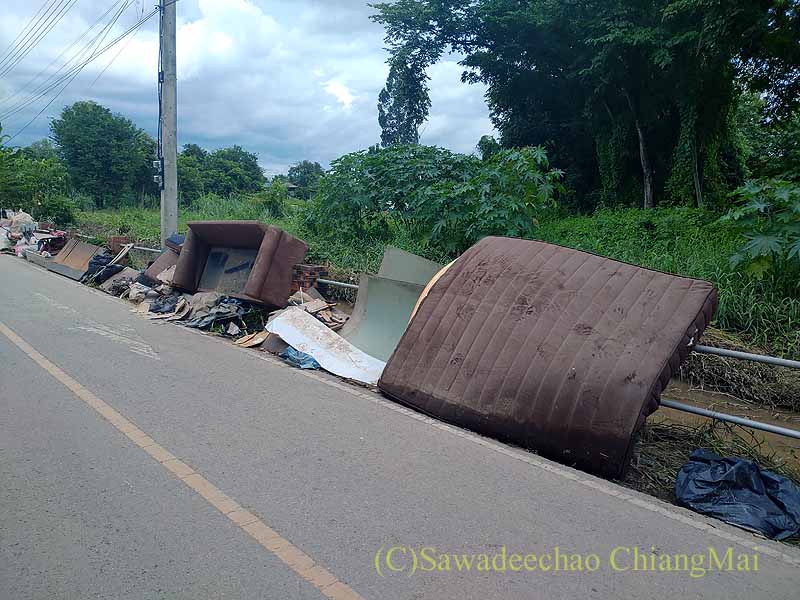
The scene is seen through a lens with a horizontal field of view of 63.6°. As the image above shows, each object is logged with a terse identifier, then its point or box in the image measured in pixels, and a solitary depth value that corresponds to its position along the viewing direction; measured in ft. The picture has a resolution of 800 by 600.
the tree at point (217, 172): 149.69
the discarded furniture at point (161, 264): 46.21
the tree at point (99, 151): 141.69
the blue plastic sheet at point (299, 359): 26.76
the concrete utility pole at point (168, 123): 51.67
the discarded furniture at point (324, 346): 25.81
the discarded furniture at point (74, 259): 58.68
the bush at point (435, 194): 34.94
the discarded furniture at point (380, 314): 28.17
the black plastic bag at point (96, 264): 55.21
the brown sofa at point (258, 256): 34.37
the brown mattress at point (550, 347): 16.47
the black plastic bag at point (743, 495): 13.91
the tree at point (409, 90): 82.17
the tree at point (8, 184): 128.67
